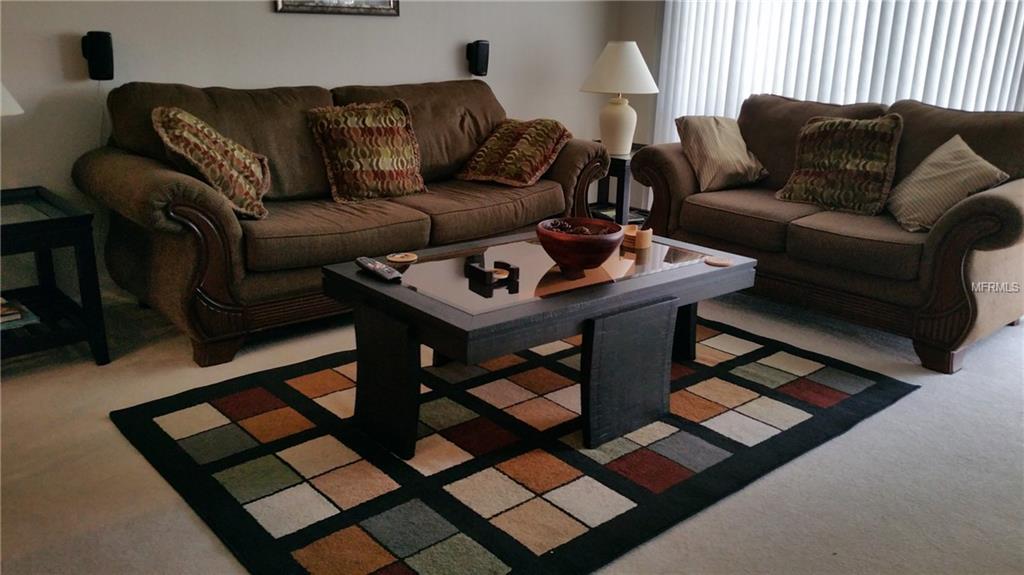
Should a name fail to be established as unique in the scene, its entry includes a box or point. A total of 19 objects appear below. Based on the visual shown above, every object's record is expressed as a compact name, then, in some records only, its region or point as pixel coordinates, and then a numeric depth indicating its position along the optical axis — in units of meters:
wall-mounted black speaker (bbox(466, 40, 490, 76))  4.60
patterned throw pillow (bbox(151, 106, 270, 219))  3.02
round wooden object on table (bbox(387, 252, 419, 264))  2.62
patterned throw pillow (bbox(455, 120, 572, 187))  3.97
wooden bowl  2.51
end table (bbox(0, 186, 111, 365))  2.72
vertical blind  3.91
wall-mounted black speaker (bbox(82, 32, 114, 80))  3.28
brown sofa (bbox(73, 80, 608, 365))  2.85
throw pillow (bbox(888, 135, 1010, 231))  3.17
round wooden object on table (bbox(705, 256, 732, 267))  2.74
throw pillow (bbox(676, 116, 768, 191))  3.94
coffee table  2.18
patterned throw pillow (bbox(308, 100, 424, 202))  3.62
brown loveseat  2.95
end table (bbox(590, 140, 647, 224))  4.40
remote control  2.39
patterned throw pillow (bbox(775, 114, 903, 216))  3.53
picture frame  3.89
